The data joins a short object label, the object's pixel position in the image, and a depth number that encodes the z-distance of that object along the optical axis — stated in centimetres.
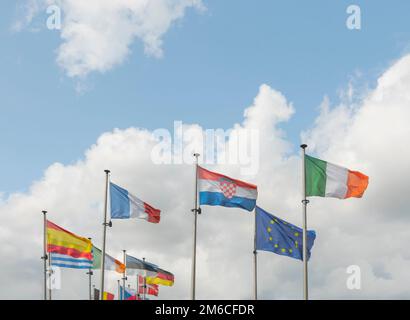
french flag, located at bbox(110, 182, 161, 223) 3312
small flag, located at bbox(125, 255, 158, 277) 4381
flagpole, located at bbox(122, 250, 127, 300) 4570
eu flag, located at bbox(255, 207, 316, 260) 3309
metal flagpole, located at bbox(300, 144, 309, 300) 2642
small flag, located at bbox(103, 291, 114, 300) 6045
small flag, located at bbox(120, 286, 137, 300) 5861
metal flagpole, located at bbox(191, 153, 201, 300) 2932
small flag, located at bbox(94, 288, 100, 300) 4168
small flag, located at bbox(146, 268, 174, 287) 4697
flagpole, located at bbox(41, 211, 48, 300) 3719
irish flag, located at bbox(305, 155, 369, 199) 2819
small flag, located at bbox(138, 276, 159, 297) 6450
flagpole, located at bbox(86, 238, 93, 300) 5391
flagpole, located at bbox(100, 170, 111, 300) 3389
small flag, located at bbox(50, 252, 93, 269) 3553
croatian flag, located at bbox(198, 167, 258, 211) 3056
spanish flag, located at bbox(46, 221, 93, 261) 3553
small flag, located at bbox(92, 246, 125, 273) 4181
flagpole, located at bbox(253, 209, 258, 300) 3647
